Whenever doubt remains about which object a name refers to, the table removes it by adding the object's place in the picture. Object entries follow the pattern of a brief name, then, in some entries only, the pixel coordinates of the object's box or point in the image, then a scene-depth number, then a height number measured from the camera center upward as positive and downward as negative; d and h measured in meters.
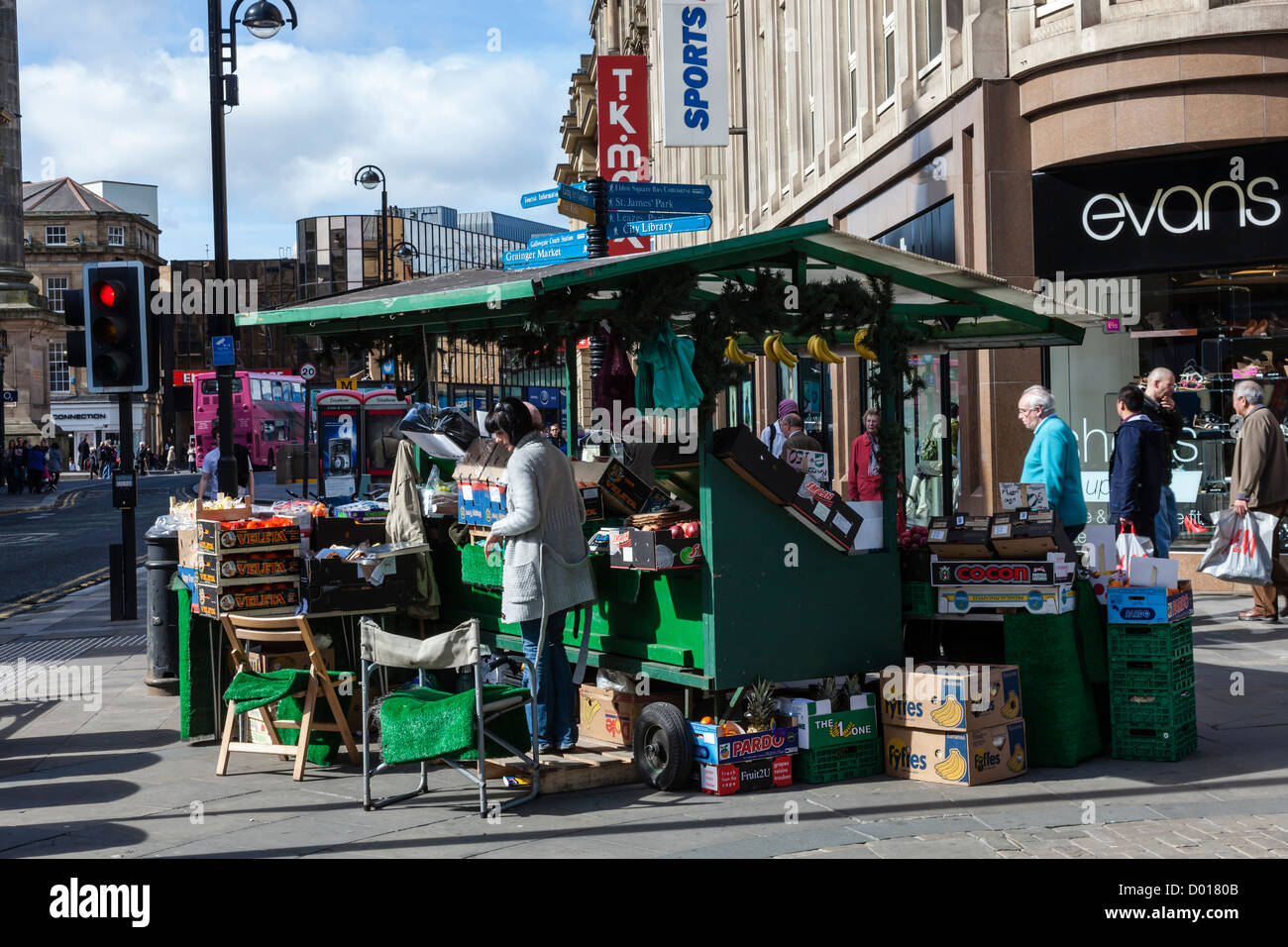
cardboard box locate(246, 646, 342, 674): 8.30 -1.05
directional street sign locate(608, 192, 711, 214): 9.88 +2.02
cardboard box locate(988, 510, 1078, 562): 7.54 -0.35
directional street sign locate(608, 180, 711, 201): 9.89 +2.11
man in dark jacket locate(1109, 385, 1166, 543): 10.20 +0.02
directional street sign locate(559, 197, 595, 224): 9.89 +1.94
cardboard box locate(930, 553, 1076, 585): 7.47 -0.55
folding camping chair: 6.59 -0.85
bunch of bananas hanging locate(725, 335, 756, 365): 8.80 +0.80
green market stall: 7.11 +0.04
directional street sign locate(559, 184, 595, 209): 9.56 +1.97
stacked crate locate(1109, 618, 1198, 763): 7.48 -1.22
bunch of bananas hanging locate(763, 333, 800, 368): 8.70 +0.79
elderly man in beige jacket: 11.84 +0.01
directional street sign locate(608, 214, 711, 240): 9.74 +1.78
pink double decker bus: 51.25 +2.82
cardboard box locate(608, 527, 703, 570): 7.05 -0.37
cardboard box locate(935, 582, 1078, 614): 7.50 -0.70
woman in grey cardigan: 7.42 -0.40
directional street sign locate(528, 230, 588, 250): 9.21 +1.62
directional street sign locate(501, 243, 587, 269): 9.06 +1.48
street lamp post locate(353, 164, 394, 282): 32.47 +7.17
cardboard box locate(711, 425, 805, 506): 7.04 +0.06
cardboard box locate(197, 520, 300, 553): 8.02 -0.30
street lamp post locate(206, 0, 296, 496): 15.32 +4.23
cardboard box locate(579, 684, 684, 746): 7.76 -1.34
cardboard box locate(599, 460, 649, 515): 8.34 -0.06
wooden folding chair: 7.51 -1.06
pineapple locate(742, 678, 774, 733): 7.19 -1.21
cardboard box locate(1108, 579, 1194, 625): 7.51 -0.75
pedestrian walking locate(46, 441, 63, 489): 59.53 +1.22
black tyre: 7.08 -1.40
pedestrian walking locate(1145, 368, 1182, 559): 10.70 +0.39
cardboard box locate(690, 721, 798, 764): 7.00 -1.37
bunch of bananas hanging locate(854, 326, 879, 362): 8.14 +0.76
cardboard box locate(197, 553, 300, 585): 8.01 -0.48
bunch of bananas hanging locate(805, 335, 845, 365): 8.64 +0.78
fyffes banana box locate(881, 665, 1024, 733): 7.02 -1.16
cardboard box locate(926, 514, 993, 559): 7.72 -0.38
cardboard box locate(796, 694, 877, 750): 7.17 -1.33
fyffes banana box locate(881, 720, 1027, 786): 7.02 -1.46
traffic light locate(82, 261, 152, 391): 12.95 +1.51
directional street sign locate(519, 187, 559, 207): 9.83 +2.05
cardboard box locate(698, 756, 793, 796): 6.99 -1.53
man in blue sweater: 9.04 +0.07
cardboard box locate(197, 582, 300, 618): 7.98 -0.66
